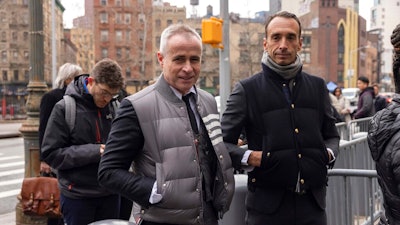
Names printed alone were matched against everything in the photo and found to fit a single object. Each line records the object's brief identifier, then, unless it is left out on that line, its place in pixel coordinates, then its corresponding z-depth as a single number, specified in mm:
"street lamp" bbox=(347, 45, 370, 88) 91188
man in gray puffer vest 2365
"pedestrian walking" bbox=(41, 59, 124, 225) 3621
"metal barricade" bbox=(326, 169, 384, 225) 4066
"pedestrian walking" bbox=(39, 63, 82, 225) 4730
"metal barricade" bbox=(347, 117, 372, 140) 9680
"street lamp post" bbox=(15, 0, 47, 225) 6613
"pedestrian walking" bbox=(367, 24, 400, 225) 2033
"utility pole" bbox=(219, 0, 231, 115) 9609
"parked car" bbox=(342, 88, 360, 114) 41781
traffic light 9359
